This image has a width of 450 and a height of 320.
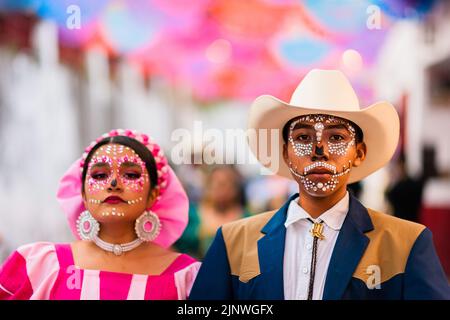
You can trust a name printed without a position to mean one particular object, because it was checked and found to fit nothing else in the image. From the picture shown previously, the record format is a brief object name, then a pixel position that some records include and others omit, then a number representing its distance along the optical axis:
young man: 2.05
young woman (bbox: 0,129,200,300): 2.37
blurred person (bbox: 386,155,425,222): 5.00
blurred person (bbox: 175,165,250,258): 4.30
